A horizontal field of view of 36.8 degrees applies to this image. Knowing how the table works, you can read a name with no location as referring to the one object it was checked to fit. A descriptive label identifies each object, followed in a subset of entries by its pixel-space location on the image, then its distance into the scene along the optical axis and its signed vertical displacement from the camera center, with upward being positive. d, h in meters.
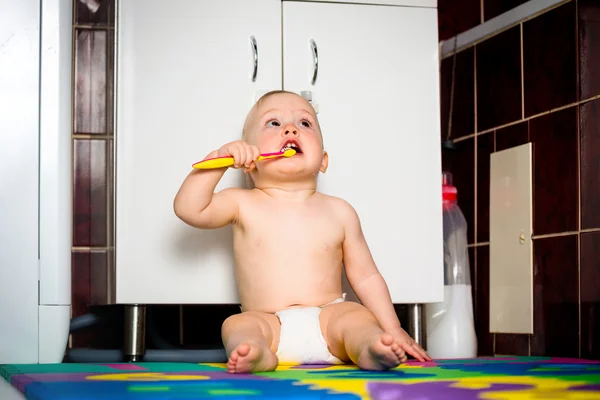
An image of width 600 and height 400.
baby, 1.31 +0.01
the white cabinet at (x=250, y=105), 1.51 +0.22
